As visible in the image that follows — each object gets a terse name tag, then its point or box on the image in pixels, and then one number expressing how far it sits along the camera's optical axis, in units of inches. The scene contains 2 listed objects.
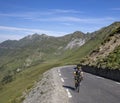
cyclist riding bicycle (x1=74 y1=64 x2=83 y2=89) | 435.6
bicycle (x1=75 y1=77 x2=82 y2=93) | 434.0
